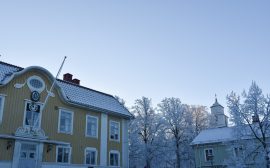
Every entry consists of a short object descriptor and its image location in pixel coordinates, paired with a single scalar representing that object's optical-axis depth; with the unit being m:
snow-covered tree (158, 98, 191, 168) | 42.07
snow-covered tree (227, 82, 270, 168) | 27.47
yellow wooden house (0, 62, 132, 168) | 20.05
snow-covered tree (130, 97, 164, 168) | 38.09
